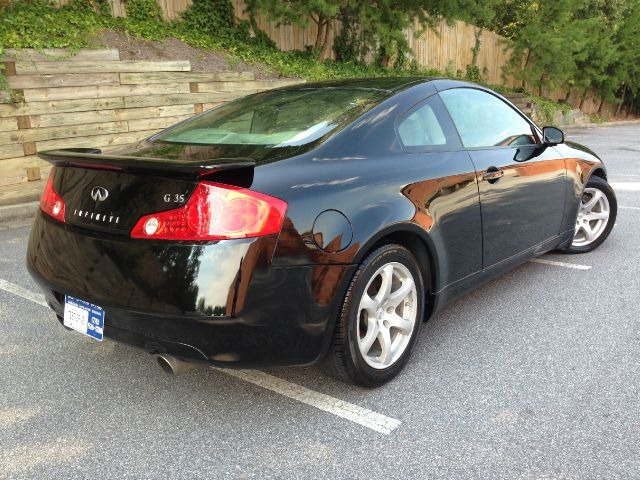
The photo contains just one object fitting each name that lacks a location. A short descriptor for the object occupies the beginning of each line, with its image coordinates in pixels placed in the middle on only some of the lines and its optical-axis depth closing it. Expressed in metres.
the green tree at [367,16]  10.73
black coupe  2.20
